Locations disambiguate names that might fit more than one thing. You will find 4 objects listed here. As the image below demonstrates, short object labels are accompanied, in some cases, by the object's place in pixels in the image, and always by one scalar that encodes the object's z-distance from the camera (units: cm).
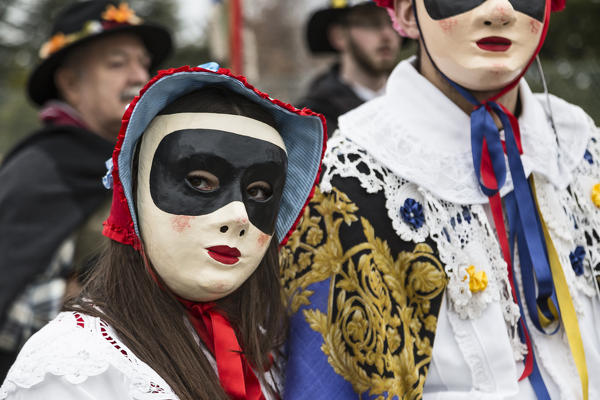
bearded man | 420
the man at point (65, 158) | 338
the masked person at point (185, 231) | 182
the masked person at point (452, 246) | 208
